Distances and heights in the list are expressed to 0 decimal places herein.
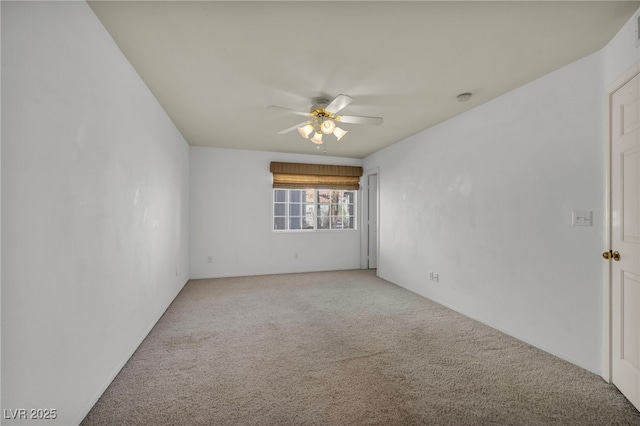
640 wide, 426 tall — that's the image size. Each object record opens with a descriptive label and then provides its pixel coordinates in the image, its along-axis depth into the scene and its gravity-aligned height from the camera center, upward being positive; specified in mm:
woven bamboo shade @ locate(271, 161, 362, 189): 5637 +762
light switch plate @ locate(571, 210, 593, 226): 2236 -34
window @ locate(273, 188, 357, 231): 5846 +76
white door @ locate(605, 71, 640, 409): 1853 -178
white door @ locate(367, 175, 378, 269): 6285 -112
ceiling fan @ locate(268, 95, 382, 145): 2943 +991
